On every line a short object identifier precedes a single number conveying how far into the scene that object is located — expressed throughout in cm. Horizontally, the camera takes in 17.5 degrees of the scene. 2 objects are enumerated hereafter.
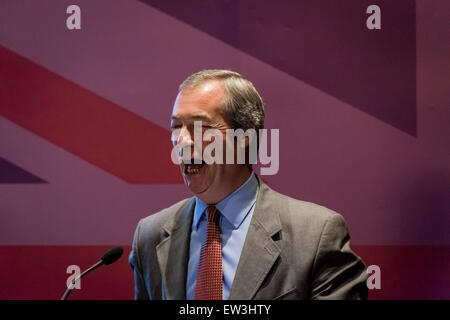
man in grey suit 280
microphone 287
